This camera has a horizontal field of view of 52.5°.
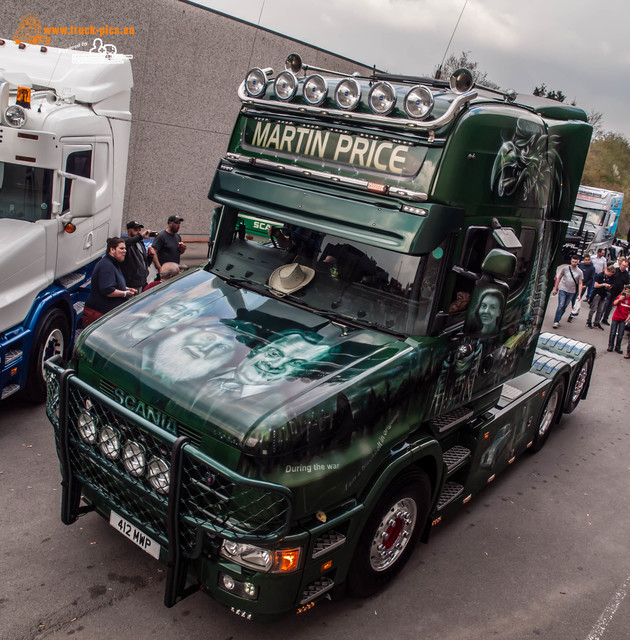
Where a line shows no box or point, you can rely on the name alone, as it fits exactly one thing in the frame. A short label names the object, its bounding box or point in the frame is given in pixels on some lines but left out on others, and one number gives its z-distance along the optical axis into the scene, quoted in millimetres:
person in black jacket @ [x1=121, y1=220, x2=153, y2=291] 8617
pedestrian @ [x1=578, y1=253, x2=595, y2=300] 15891
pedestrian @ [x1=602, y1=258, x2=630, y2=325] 14859
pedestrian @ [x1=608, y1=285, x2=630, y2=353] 13102
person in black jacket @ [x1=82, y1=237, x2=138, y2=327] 7465
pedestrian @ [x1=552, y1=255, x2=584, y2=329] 14883
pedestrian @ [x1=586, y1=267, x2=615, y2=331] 15461
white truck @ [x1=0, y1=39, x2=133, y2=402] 6449
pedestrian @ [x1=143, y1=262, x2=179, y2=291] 7043
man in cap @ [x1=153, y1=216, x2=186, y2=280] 9953
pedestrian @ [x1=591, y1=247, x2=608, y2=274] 17031
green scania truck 3738
